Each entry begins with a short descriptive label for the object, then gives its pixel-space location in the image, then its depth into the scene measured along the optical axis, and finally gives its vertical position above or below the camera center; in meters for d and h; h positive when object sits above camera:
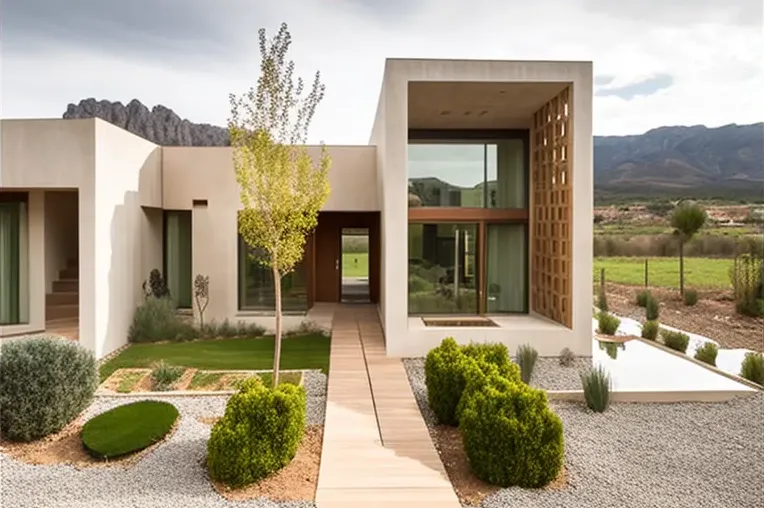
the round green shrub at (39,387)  6.58 -1.57
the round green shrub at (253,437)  5.30 -1.76
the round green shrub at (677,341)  11.24 -1.82
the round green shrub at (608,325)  12.88 -1.69
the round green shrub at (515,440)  5.30 -1.79
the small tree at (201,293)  13.39 -0.90
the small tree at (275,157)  7.43 +1.31
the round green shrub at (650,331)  12.35 -1.76
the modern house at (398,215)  10.28 +0.87
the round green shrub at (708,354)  10.29 -1.90
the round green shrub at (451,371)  6.87 -1.47
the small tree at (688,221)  20.64 +1.09
